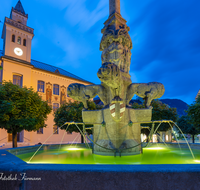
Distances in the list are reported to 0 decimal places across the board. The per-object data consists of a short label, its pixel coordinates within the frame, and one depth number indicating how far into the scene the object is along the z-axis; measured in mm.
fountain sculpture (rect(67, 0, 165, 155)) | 6273
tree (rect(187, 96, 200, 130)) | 16422
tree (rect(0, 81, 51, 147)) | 14764
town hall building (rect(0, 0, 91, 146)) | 28508
